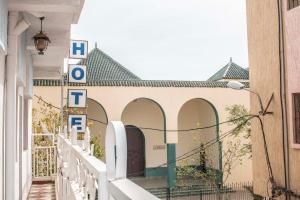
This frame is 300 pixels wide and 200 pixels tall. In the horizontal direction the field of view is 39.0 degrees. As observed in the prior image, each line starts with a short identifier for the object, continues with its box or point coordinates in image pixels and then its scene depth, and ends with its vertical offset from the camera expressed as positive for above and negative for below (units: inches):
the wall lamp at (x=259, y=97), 367.6 +21.8
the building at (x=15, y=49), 165.3 +31.4
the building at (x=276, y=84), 327.6 +30.7
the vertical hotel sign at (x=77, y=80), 393.4 +42.2
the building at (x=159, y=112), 795.4 +21.2
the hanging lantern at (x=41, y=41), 229.8 +44.9
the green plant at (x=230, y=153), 804.2 -64.7
